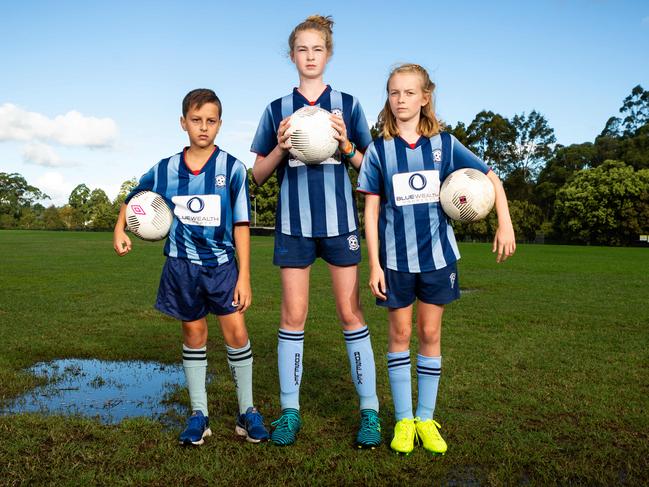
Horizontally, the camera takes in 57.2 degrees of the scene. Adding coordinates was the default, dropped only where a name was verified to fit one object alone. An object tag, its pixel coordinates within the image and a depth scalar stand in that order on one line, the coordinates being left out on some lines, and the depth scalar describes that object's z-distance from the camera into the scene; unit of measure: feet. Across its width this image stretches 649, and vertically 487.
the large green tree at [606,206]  155.53
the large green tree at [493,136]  217.56
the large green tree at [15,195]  367.04
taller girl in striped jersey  11.80
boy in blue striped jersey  11.85
